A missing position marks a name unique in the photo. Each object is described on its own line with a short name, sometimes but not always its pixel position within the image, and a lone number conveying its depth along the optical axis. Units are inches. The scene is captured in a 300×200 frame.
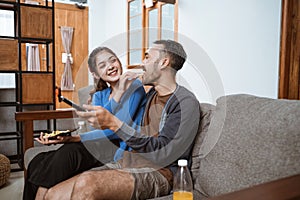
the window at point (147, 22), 62.1
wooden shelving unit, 113.8
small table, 75.4
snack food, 60.6
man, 45.1
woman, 53.9
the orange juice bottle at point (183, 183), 45.1
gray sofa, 39.7
